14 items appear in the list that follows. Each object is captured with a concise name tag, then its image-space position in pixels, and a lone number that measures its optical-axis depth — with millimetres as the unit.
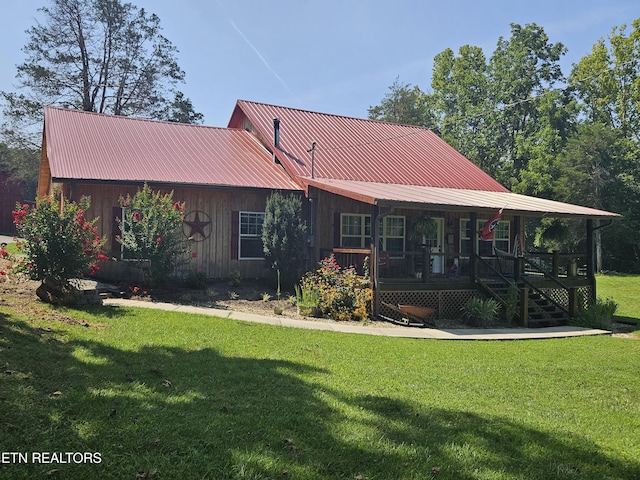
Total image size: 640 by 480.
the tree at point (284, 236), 13422
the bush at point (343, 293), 10883
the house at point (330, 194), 12336
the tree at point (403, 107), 43125
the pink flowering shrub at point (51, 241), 8445
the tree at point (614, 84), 35906
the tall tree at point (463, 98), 38094
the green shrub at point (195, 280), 12695
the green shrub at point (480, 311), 11531
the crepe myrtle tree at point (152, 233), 11008
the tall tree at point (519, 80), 38344
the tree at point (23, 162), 29984
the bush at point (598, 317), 12328
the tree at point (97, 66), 30016
